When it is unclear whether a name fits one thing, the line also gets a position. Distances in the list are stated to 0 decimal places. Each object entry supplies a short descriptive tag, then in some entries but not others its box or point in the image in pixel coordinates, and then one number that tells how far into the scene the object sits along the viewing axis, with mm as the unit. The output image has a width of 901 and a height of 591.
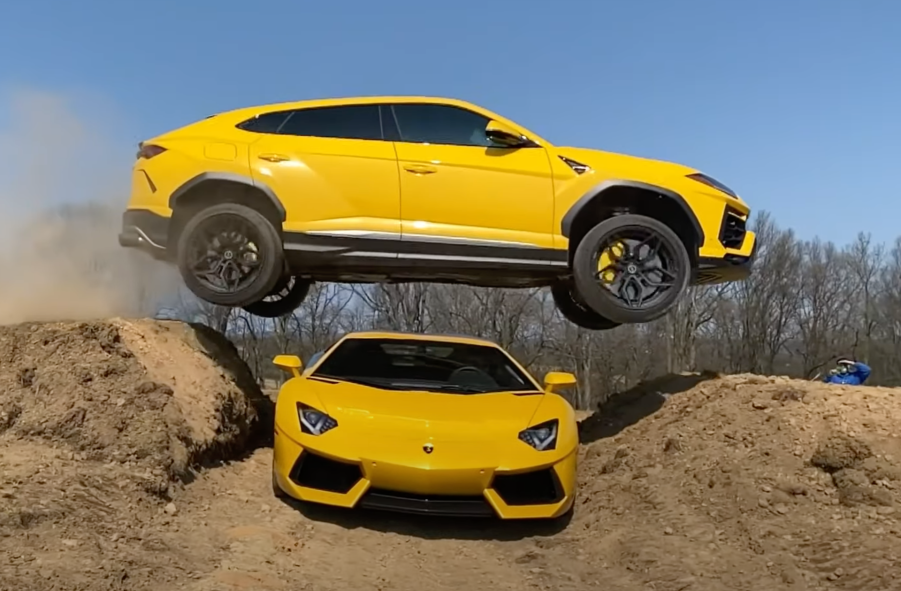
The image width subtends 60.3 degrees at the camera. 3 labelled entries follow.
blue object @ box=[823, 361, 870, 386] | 9852
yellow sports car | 4711
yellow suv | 6434
